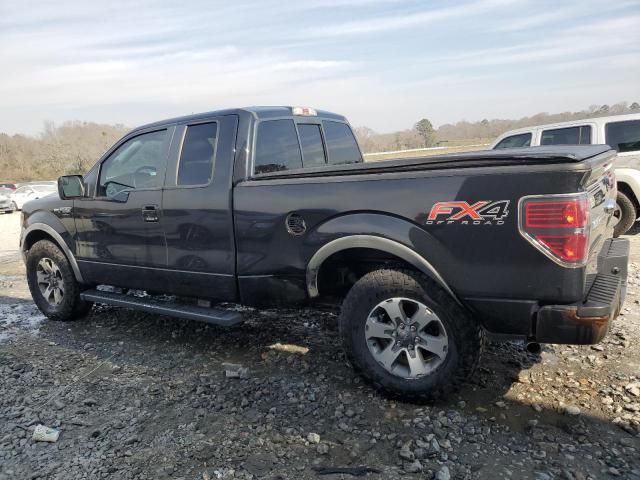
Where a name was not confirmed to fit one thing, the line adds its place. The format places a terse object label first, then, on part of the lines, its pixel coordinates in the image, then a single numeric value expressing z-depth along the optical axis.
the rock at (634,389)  3.22
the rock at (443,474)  2.53
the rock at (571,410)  3.05
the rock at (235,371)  3.79
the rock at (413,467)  2.61
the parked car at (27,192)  22.09
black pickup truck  2.70
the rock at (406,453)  2.71
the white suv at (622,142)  7.98
